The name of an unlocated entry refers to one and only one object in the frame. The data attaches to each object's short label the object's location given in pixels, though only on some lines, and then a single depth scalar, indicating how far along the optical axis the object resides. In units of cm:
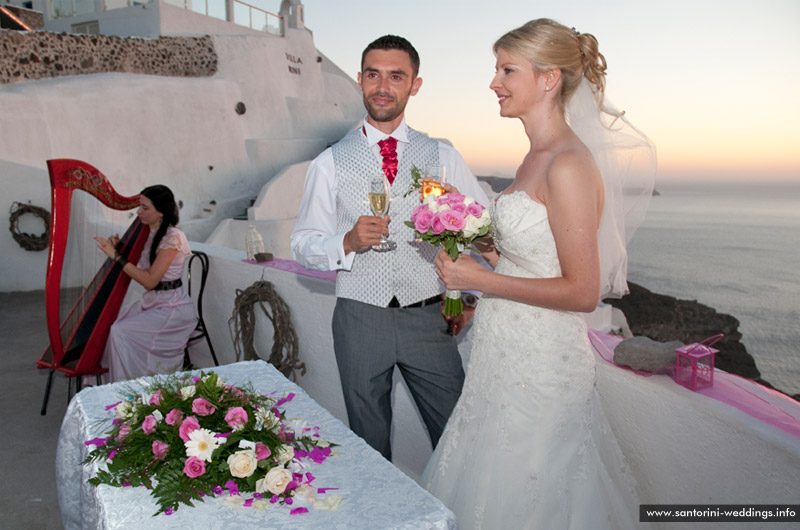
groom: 223
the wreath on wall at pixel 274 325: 409
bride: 168
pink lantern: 198
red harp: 367
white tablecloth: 137
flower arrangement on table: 147
